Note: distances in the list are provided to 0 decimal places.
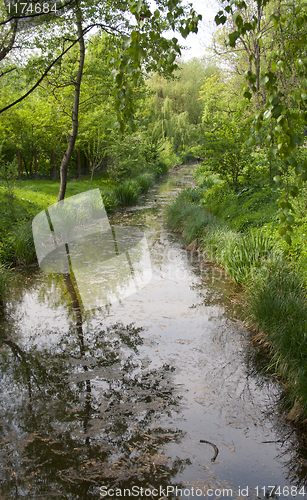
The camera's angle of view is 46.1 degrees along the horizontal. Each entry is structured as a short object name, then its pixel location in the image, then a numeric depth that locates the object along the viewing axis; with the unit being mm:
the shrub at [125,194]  14164
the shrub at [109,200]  12691
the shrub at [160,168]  23383
